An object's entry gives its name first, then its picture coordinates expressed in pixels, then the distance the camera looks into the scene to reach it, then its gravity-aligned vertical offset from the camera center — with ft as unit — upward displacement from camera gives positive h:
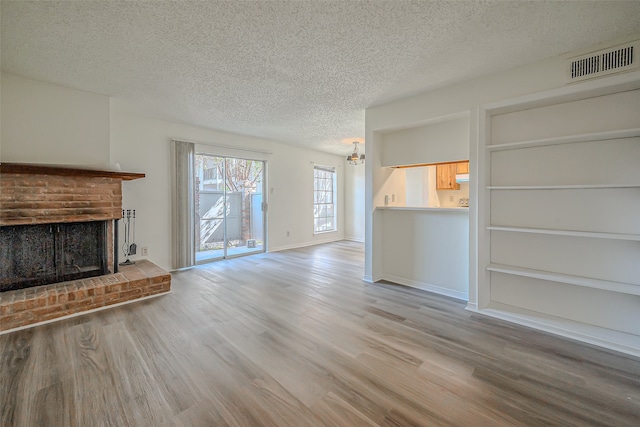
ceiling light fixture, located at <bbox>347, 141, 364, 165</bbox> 17.90 +3.66
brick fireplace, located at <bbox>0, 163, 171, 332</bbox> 8.66 -1.32
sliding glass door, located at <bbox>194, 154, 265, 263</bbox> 16.98 +0.29
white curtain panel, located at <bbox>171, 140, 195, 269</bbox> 14.88 +0.37
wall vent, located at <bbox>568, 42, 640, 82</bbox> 6.89 +4.10
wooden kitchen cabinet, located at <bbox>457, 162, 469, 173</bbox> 19.00 +3.17
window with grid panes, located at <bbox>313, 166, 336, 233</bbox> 24.35 +1.20
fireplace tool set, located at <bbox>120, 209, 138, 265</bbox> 13.30 -1.11
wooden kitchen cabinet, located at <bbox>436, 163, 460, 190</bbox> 19.47 +2.62
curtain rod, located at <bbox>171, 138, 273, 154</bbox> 15.28 +4.30
